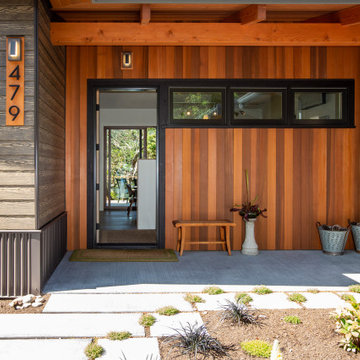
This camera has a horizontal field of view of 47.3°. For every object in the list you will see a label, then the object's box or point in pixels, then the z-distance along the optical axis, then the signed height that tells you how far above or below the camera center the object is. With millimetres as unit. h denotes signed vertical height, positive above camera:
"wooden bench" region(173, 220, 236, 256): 5035 -671
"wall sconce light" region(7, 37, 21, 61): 3418 +1062
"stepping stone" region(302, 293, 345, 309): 3195 -1011
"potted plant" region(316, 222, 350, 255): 5109 -779
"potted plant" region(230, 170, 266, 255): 5156 -594
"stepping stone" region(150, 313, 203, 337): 2660 -1005
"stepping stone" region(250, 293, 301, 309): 3188 -1008
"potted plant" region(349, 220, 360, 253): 5270 -728
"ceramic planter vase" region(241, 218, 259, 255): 5180 -824
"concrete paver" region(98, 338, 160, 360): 2309 -1013
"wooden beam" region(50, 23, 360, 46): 4578 +1596
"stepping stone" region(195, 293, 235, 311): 3125 -1001
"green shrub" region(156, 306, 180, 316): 2986 -986
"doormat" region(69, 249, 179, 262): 4781 -959
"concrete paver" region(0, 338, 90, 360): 2326 -1016
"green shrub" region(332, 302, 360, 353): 2391 -896
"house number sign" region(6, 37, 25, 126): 3436 +776
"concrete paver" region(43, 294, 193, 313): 3115 -1002
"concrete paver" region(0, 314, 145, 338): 2648 -1007
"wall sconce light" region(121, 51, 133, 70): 5179 +1453
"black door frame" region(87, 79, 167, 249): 5344 +395
